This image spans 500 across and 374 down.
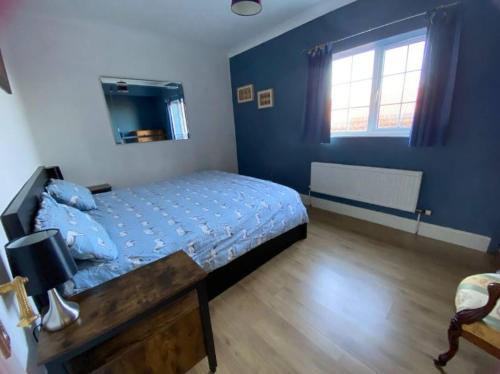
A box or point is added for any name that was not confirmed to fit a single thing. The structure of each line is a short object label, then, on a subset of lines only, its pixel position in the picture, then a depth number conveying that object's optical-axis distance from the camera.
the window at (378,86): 2.20
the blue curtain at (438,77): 1.83
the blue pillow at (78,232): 1.13
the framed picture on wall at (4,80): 1.64
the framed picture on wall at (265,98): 3.43
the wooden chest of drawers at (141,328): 0.80
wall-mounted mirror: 2.95
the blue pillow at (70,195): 1.77
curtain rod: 1.82
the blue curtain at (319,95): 2.64
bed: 1.22
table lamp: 0.69
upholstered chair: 0.91
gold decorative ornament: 0.67
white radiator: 2.31
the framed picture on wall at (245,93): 3.72
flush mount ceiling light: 1.56
